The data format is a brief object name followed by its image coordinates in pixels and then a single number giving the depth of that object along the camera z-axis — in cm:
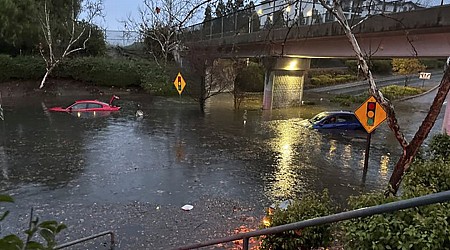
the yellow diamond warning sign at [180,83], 2661
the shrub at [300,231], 505
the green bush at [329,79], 4778
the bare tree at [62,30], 3238
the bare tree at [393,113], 703
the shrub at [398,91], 4064
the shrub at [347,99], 3467
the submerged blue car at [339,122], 2112
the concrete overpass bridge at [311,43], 1324
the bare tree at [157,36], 3852
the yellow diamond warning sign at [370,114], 1162
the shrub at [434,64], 6180
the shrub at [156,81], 3528
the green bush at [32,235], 123
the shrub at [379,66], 5453
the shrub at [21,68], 3164
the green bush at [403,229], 302
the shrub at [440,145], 984
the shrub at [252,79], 3988
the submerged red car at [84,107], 2353
